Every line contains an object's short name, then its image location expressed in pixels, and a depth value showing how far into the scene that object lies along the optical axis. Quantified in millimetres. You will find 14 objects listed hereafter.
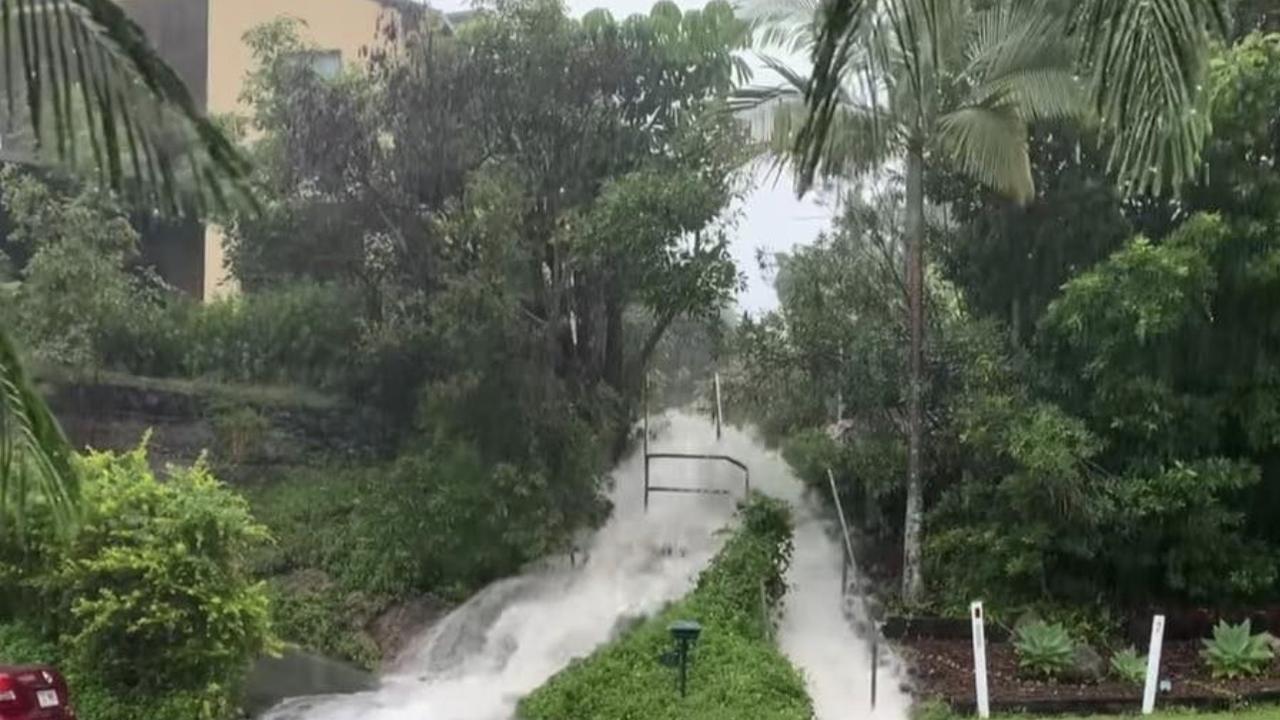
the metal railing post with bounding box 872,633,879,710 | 12203
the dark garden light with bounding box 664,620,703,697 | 11188
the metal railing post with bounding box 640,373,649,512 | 17594
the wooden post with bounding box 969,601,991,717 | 11281
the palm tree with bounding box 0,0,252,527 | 5266
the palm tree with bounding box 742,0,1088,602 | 12141
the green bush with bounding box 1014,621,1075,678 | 12258
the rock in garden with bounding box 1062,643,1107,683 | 12242
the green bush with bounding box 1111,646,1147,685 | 11953
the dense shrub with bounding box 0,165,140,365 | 15656
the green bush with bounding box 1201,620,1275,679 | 12148
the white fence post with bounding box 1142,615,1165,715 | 11242
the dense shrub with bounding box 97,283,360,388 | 16922
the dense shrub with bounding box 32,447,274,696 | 10844
